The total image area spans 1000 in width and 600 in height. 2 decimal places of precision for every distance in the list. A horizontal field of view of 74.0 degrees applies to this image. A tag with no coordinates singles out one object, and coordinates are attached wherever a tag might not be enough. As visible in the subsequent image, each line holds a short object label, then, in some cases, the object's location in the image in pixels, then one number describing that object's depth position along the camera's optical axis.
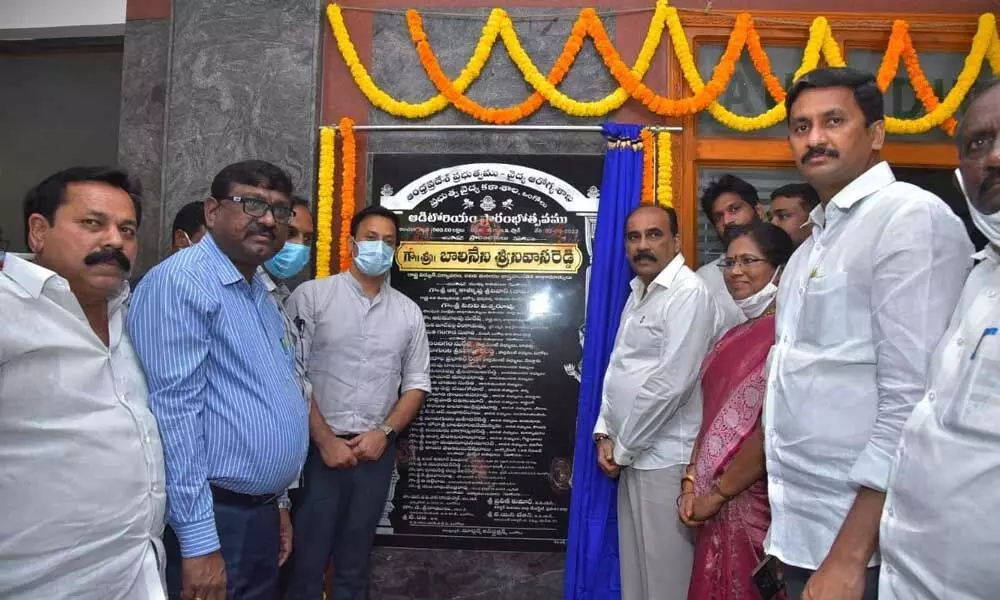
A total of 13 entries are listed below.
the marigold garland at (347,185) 3.50
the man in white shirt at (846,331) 1.26
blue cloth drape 3.11
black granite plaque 3.42
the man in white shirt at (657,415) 2.51
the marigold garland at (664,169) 3.45
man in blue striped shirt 1.68
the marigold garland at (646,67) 3.50
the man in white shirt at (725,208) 3.14
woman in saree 2.06
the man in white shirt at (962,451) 1.06
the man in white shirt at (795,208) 2.90
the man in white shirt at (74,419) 1.36
